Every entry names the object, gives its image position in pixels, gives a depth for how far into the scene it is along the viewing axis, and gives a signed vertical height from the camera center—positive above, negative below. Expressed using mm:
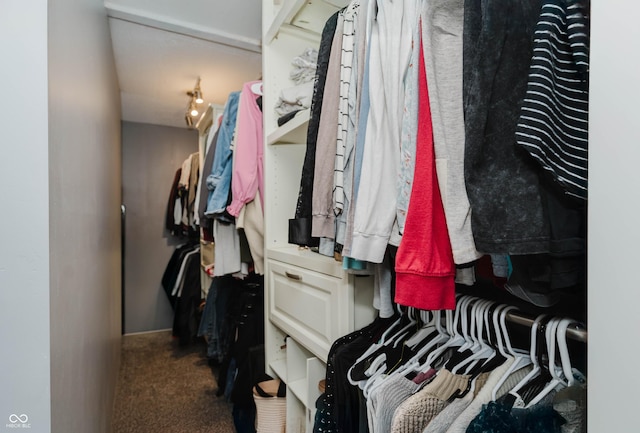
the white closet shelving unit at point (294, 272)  1000 -200
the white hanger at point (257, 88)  1657 +605
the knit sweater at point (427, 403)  642 -368
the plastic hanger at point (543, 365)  580 -271
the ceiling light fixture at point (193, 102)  2603 +871
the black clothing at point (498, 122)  454 +124
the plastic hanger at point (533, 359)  609 -264
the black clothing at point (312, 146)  888 +171
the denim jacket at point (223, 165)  1683 +237
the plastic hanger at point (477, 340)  725 -282
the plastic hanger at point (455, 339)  768 -297
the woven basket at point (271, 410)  1328 -778
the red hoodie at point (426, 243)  542 -51
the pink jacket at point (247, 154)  1565 +268
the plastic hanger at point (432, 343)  773 -323
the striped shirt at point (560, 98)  420 +148
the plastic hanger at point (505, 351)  632 -277
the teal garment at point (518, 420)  524 -326
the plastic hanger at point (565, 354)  564 -234
